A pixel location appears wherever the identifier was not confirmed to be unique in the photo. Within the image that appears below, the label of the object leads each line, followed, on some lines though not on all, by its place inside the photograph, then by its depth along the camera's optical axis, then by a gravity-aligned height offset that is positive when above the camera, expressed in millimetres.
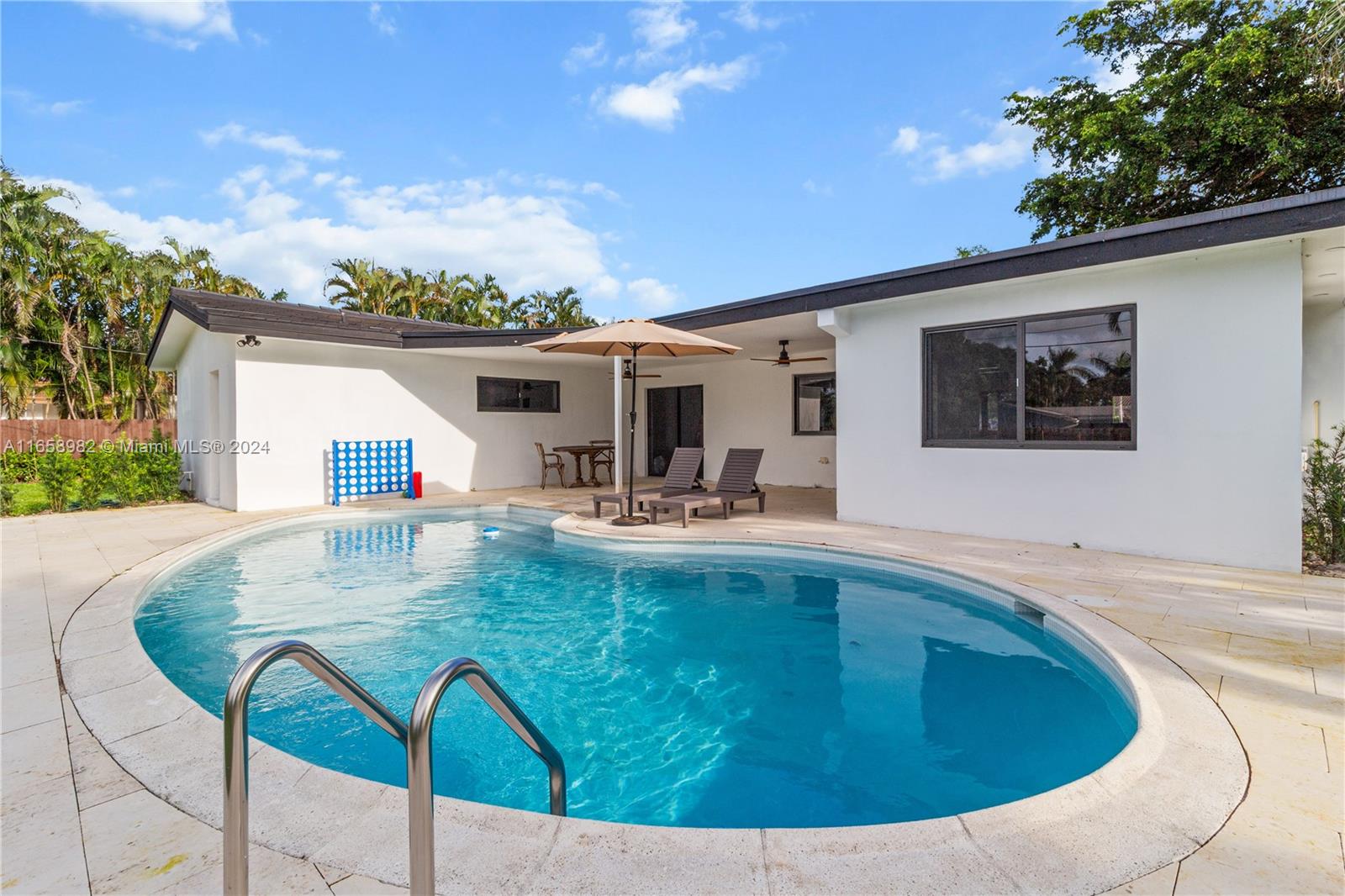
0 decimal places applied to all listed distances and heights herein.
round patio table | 13258 -240
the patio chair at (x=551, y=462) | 13770 -380
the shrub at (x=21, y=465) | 14195 -349
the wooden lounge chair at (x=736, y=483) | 9227 -603
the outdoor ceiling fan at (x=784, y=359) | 11453 +1491
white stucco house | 5645 +740
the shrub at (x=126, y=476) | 10898 -463
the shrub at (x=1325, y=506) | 5801 -617
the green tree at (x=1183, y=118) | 12273 +6581
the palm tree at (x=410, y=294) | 26531 +6178
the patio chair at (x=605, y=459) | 14554 -334
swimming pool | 2959 -1467
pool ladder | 1403 -671
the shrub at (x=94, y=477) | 10562 -450
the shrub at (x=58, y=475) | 10289 -415
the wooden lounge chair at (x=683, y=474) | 10117 -482
